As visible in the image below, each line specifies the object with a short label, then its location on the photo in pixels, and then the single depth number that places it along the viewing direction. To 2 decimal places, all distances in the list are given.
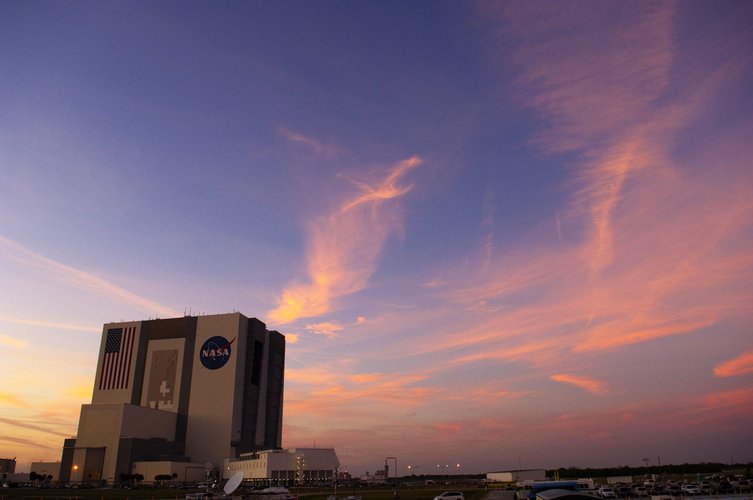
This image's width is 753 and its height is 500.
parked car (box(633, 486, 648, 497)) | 73.56
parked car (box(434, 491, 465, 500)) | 63.21
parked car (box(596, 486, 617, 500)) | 68.50
